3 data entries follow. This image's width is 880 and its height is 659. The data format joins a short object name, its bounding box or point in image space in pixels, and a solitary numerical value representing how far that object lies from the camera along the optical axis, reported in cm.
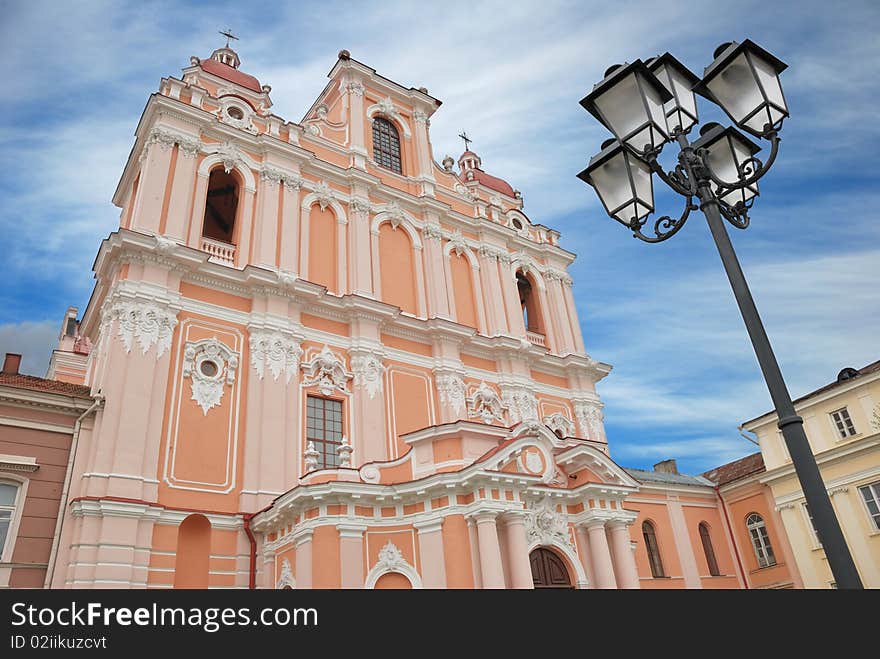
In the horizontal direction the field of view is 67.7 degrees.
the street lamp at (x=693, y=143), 654
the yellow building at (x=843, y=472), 2483
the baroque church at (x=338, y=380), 1486
